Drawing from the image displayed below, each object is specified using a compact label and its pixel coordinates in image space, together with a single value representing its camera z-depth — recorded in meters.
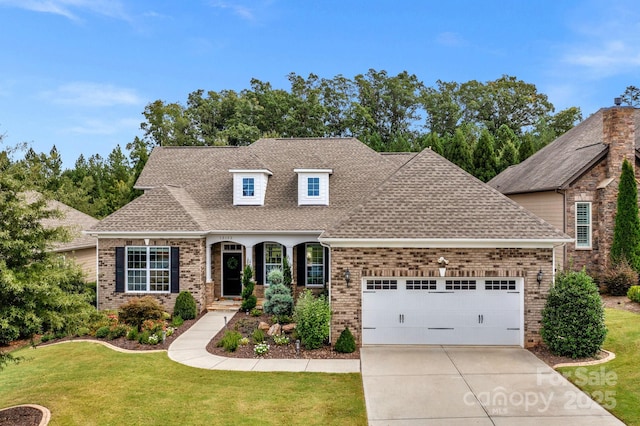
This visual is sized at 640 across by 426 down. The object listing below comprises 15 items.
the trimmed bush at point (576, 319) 10.62
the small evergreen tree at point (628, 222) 17.11
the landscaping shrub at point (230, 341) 11.86
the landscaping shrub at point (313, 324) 11.87
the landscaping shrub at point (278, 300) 14.98
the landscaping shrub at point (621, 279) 16.36
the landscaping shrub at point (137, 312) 13.94
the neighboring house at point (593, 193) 17.70
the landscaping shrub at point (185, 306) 15.39
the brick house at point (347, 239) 11.72
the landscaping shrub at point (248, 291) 16.25
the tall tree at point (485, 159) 31.80
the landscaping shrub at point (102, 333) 13.44
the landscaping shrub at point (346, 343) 11.48
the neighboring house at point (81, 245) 19.44
